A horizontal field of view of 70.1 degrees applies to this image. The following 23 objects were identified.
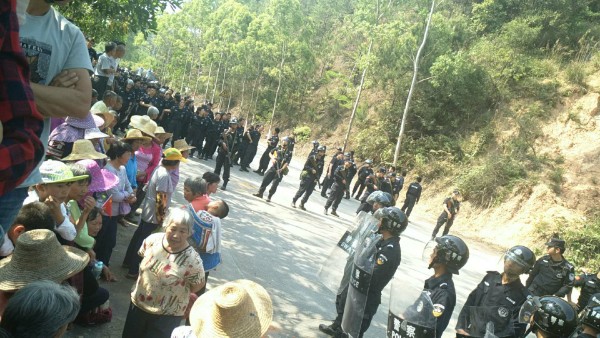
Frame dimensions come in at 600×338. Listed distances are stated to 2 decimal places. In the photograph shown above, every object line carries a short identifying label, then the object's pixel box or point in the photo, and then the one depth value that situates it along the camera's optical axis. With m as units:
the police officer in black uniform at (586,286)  7.02
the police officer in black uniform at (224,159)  10.48
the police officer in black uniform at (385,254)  4.30
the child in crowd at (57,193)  3.22
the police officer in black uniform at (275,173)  10.84
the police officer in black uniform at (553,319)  3.23
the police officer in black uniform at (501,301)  4.00
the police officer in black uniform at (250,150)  15.16
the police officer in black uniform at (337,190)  11.84
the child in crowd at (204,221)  3.95
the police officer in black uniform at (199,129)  14.21
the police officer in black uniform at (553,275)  6.80
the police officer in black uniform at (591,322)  3.46
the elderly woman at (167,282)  3.21
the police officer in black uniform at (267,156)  14.96
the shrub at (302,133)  30.52
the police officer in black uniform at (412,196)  14.30
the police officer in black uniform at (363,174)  16.08
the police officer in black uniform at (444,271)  3.84
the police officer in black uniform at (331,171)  15.40
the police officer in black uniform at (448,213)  12.34
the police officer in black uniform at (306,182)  11.23
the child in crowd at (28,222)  2.72
